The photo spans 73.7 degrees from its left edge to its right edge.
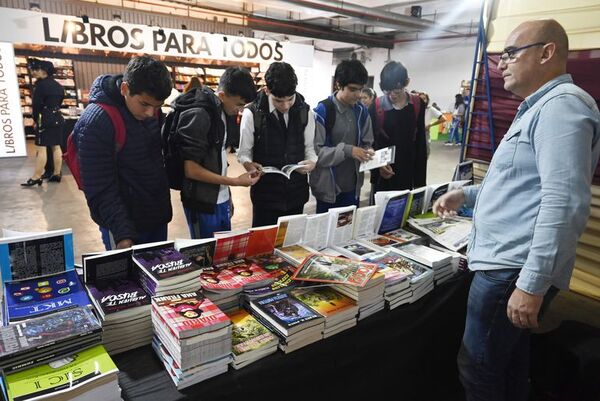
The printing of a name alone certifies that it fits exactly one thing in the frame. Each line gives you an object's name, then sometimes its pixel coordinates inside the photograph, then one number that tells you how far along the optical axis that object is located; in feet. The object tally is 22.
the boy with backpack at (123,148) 5.11
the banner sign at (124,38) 17.98
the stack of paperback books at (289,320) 4.15
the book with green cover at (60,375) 2.99
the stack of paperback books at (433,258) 5.82
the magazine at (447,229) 6.74
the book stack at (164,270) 4.09
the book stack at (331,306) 4.50
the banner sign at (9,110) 22.00
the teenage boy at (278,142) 7.08
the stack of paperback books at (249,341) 3.91
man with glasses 3.67
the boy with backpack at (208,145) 6.21
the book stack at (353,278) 4.74
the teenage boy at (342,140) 8.16
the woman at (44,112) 18.43
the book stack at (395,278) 5.12
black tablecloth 3.72
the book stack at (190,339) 3.53
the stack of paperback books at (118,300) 3.88
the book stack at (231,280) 4.50
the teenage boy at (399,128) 10.06
